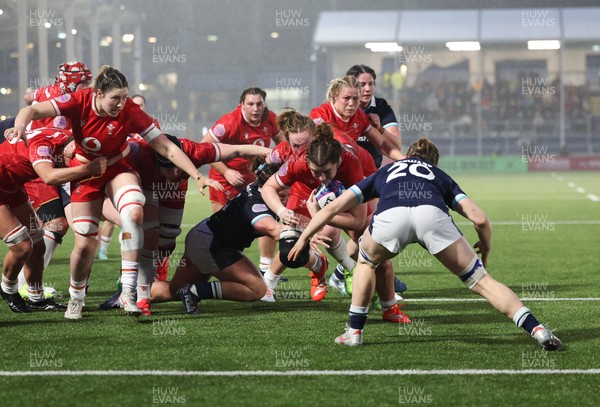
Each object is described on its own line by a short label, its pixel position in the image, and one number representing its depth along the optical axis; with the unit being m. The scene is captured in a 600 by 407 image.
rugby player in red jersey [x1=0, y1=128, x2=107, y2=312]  13.26
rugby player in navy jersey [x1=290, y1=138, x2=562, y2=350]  10.93
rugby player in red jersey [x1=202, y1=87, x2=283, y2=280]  19.14
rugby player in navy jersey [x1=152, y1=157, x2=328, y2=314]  14.03
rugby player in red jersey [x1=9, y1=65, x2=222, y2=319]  12.87
